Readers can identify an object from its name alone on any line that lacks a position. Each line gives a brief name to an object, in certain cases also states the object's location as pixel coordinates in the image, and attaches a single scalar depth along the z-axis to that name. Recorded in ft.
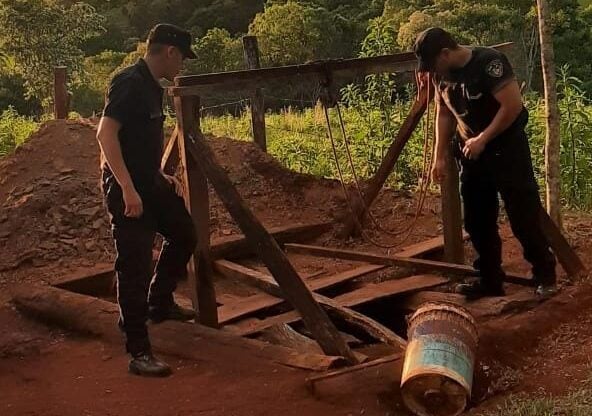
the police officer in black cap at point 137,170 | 13.70
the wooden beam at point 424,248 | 21.59
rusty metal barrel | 11.62
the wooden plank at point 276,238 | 22.91
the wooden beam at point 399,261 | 18.91
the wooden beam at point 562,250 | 17.66
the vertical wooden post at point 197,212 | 15.72
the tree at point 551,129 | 21.67
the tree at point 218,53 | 83.92
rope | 19.29
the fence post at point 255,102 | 29.96
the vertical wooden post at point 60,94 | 31.86
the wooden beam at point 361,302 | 16.46
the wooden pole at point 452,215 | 19.29
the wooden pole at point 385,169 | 19.69
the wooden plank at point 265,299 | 18.15
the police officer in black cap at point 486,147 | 15.67
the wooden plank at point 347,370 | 12.95
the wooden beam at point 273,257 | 14.55
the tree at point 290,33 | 81.61
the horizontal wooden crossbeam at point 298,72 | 15.69
